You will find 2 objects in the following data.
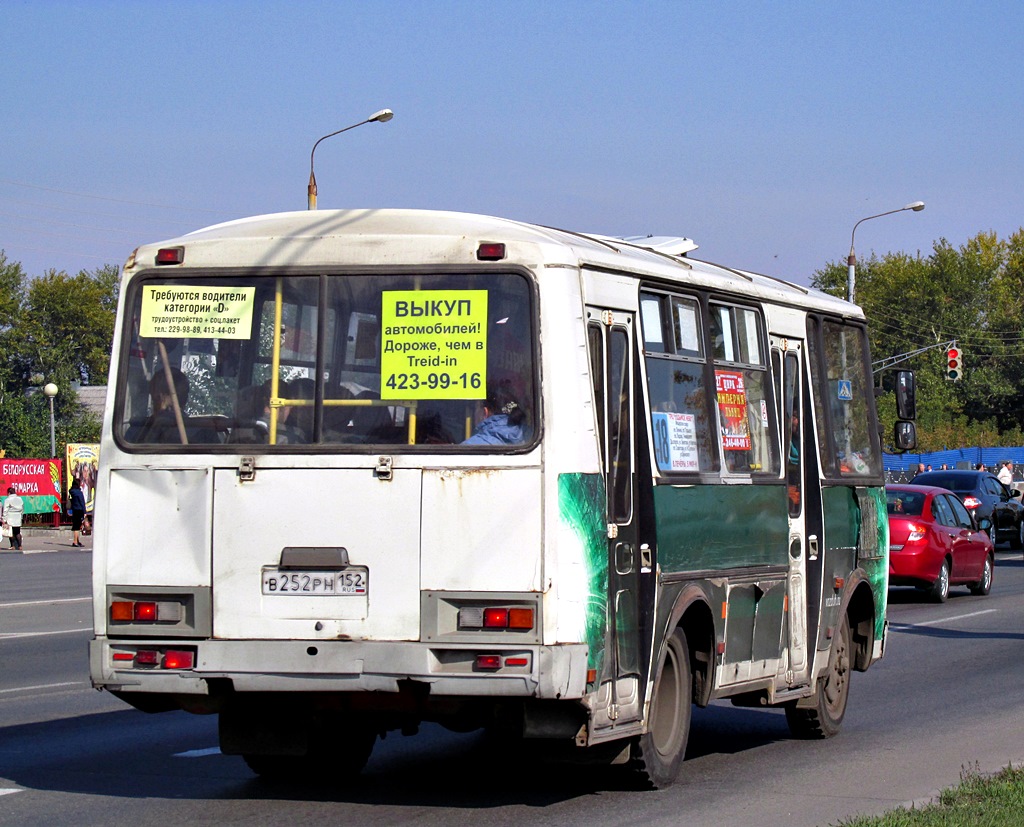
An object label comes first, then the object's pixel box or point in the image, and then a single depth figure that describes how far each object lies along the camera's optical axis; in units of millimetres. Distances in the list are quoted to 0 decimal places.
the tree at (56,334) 101438
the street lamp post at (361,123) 28148
